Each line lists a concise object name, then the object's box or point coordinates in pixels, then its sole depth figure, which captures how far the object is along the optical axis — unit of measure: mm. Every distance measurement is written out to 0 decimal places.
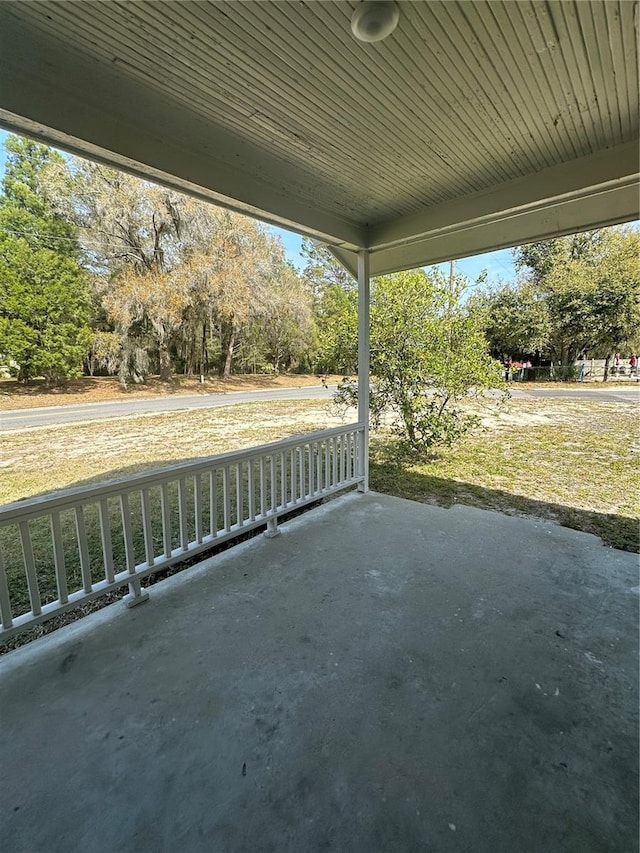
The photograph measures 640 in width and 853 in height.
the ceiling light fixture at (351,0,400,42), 1299
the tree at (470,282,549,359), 13266
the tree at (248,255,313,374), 11336
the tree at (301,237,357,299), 12969
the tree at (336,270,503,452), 4812
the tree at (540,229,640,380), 12062
